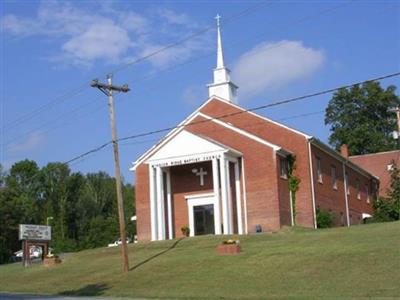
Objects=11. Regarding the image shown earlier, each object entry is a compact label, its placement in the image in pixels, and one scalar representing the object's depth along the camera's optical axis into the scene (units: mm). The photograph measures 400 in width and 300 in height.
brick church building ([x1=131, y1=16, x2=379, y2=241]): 40750
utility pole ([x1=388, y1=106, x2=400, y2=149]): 49412
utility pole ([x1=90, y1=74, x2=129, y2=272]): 29172
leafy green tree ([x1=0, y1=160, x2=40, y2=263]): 74750
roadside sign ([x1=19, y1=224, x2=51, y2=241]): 39406
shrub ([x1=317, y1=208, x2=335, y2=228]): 42156
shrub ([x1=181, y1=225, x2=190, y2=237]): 43000
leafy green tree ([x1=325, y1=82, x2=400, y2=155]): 82312
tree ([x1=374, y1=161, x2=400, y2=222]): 49562
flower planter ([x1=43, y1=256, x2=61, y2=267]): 35344
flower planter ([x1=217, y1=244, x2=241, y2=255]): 29266
